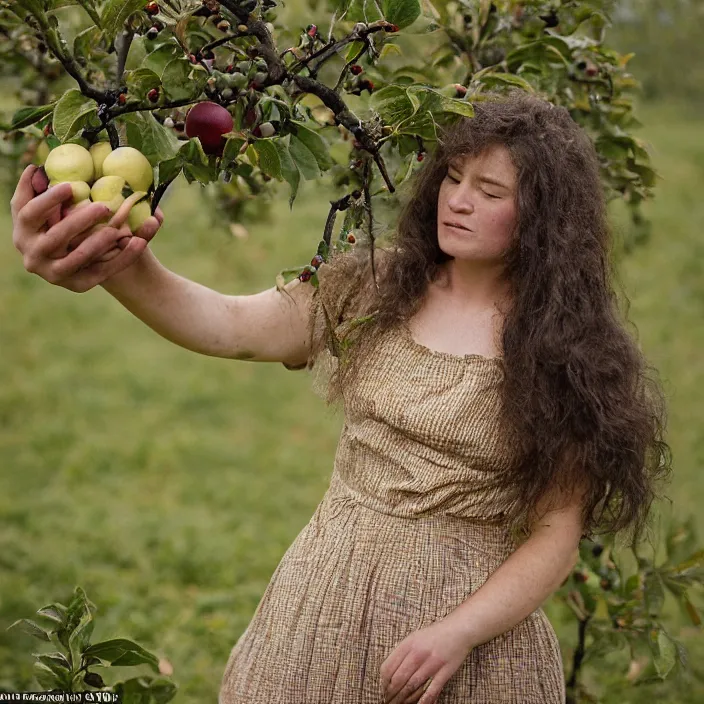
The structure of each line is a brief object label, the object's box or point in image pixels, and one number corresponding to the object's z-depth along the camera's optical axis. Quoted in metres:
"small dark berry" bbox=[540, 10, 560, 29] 2.84
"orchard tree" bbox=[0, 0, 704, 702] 2.20
